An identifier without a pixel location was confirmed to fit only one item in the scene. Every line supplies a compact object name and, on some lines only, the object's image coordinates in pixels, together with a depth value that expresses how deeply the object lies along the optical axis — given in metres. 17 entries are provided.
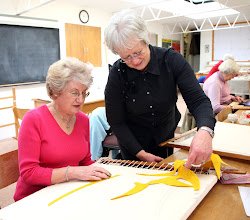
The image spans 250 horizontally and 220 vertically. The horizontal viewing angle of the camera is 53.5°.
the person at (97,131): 2.59
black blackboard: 4.64
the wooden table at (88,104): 3.63
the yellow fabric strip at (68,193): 0.84
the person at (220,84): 3.13
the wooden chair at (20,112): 2.91
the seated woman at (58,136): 1.08
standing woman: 1.12
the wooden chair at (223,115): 2.25
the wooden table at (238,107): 2.91
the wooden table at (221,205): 0.78
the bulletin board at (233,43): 9.67
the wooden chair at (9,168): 1.17
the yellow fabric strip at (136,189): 0.86
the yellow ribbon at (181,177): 0.89
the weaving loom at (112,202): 0.74
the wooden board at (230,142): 1.22
